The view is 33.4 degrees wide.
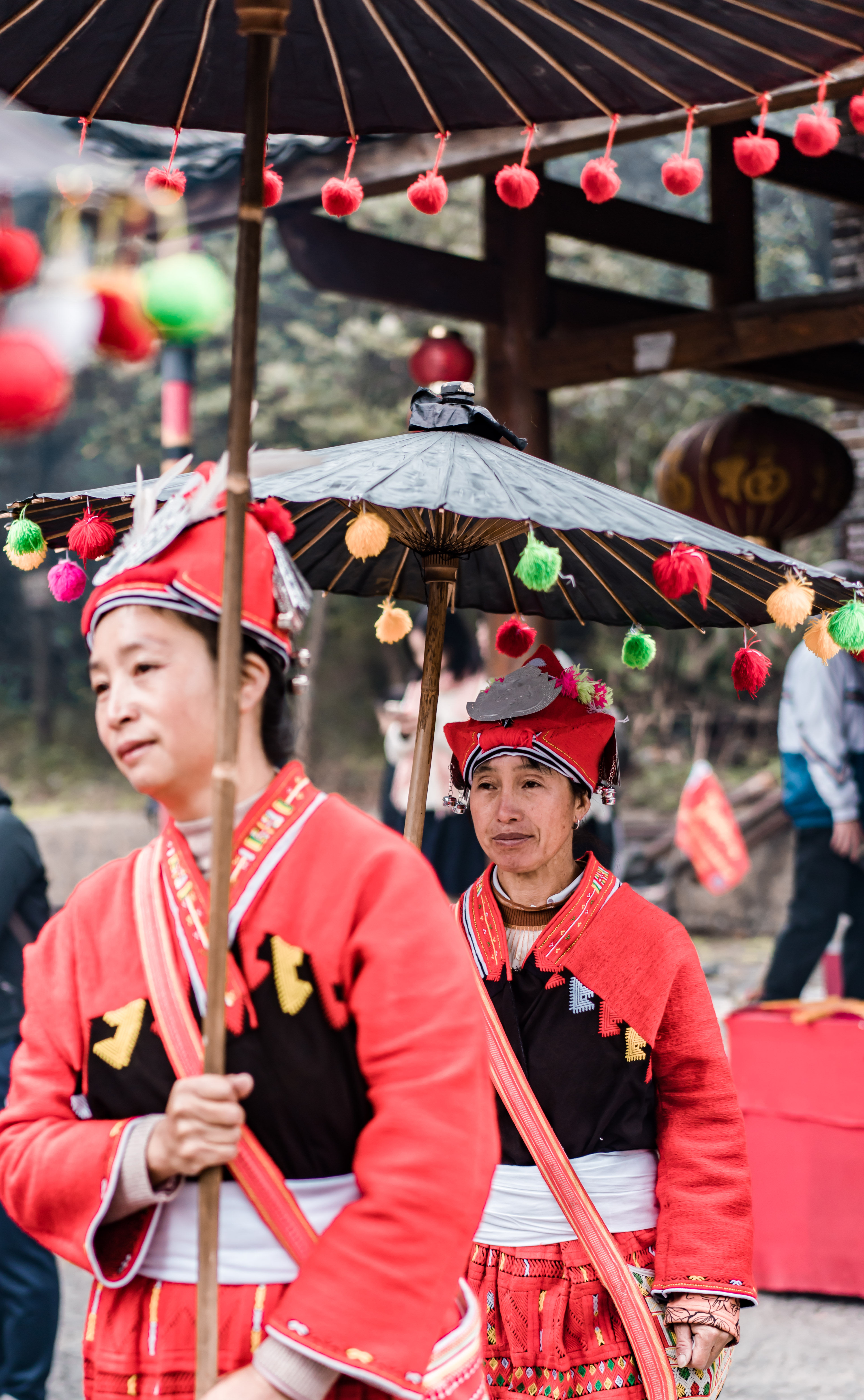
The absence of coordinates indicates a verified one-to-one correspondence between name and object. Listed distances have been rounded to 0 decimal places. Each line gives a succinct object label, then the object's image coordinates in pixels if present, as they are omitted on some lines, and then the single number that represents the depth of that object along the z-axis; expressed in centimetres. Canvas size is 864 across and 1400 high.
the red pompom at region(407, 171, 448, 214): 249
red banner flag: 962
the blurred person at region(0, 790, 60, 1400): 353
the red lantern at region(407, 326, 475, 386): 613
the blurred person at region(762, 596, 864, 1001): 541
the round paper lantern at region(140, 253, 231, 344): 148
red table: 432
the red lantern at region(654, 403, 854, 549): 591
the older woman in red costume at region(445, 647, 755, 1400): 229
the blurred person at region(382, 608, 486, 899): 567
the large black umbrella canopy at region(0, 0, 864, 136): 206
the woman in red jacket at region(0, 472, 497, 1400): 146
